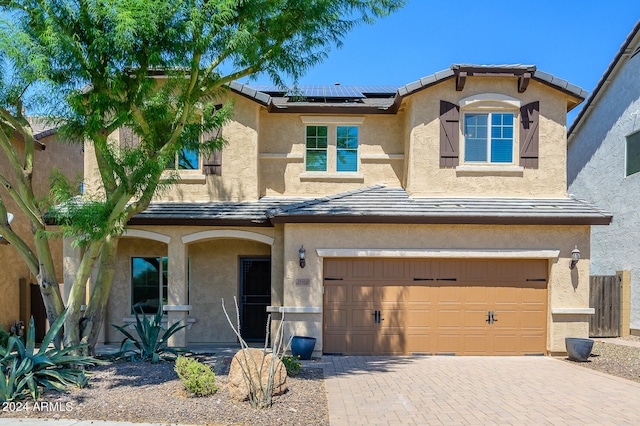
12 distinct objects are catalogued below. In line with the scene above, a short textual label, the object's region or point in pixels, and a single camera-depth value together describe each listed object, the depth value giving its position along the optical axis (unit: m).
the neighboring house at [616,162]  15.97
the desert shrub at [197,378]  7.84
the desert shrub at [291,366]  9.50
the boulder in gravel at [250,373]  7.68
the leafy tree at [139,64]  8.56
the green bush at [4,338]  10.43
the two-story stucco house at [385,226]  12.27
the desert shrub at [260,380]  7.46
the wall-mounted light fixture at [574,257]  12.07
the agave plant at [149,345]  10.39
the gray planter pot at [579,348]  11.48
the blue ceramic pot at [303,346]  11.52
